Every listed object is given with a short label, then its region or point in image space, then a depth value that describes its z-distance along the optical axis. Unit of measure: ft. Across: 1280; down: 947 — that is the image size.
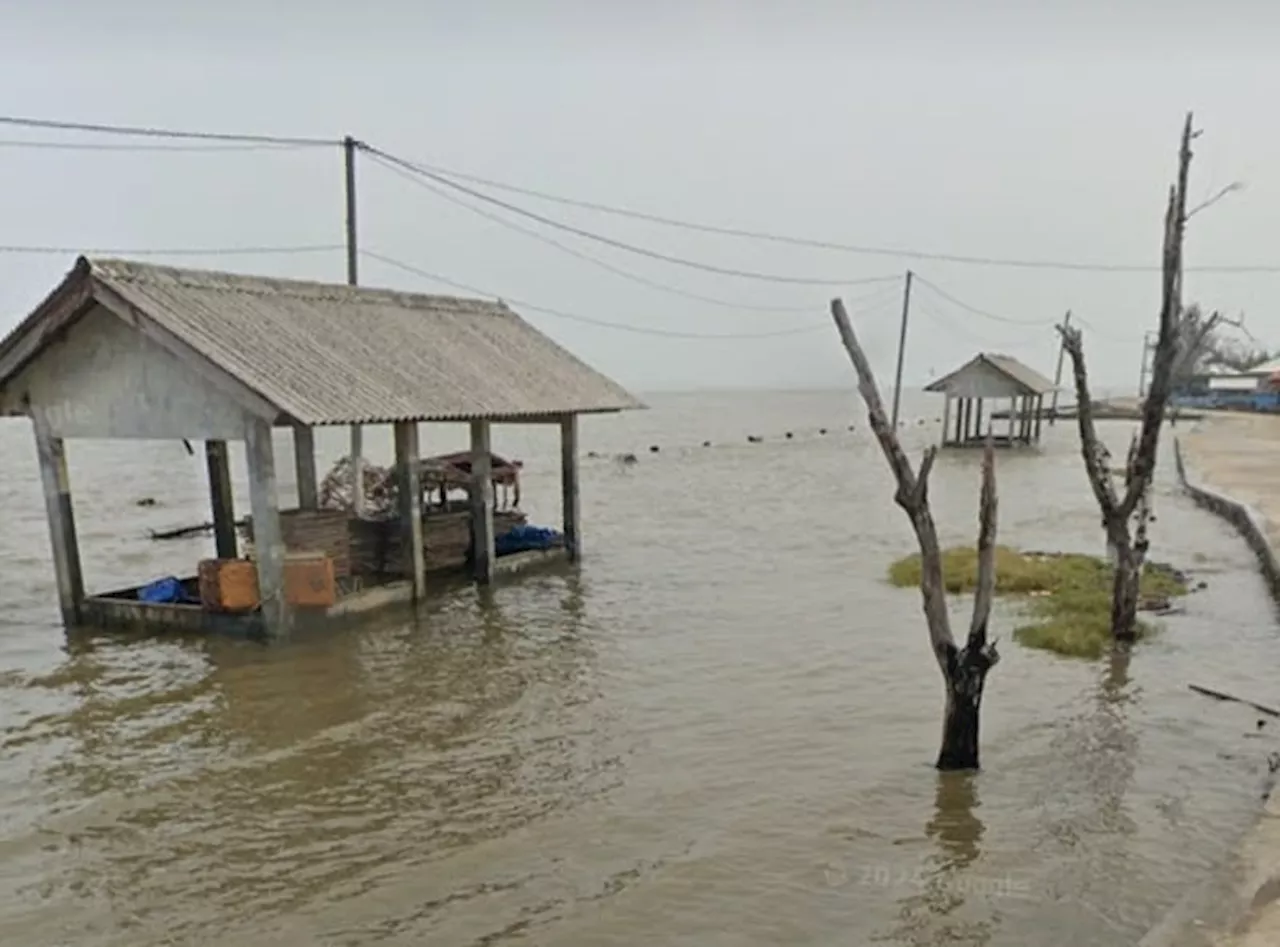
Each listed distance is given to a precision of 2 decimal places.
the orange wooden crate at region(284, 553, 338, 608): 44.50
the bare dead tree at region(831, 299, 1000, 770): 28.43
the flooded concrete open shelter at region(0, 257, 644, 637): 41.86
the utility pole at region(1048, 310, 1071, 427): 230.60
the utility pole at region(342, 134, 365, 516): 62.54
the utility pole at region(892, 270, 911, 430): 164.10
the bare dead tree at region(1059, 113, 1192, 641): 41.14
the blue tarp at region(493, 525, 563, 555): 63.82
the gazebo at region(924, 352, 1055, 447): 150.30
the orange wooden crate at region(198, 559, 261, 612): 44.50
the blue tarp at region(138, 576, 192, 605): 49.44
